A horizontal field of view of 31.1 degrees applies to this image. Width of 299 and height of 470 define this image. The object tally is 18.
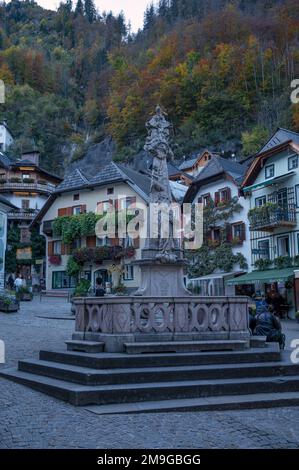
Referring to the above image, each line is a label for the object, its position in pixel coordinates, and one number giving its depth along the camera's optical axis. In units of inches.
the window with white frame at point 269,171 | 1355.7
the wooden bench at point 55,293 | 1860.2
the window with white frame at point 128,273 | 1772.8
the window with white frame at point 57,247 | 2010.5
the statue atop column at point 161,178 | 570.6
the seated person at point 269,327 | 494.9
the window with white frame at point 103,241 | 1870.6
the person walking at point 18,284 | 1465.9
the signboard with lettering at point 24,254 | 2281.0
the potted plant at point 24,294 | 1425.7
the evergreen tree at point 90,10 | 6422.2
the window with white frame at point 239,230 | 1445.4
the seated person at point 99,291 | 882.6
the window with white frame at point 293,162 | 1272.1
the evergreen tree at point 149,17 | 5007.9
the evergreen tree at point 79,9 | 6205.7
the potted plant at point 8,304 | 1024.2
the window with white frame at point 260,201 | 1381.6
